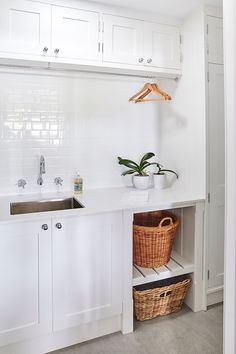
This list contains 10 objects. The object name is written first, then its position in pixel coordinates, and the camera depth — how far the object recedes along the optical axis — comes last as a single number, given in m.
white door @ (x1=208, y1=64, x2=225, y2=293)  2.20
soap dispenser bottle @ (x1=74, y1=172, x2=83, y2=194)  2.36
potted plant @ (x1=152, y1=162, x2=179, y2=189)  2.57
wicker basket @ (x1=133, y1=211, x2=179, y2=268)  2.10
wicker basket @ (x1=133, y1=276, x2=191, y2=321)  2.11
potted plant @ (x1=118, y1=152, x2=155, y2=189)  2.52
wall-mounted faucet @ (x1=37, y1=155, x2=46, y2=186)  2.29
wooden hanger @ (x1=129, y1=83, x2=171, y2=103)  2.21
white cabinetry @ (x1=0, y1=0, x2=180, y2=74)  1.92
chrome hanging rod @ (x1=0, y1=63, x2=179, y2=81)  2.20
